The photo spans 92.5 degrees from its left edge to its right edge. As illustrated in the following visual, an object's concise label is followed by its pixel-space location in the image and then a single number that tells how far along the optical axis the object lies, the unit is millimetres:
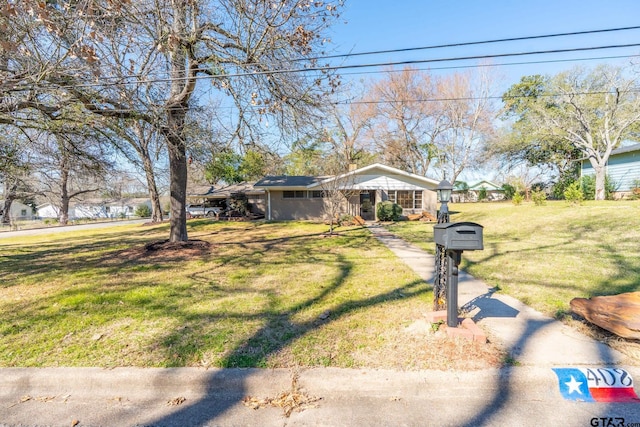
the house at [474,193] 42028
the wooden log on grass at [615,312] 2984
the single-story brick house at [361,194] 19484
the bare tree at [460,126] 25672
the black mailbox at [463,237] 2971
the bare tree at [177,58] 5137
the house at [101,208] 58594
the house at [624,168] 18797
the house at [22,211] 53688
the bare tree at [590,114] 19156
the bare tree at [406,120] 26906
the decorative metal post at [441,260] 3463
